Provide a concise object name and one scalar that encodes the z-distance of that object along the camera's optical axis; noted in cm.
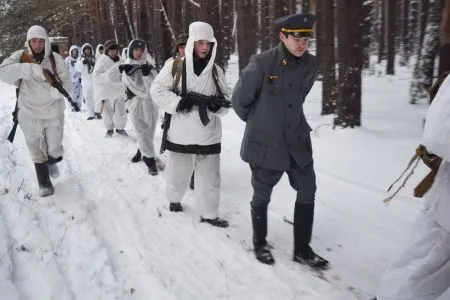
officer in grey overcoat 333
